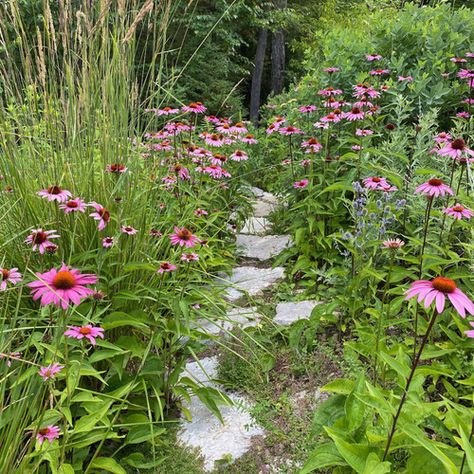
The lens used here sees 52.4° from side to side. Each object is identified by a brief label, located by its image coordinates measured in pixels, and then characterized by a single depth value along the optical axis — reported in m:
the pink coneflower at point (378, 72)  3.13
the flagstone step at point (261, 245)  3.20
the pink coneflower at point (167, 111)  2.70
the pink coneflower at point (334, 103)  3.00
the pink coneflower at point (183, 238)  1.58
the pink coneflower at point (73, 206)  1.46
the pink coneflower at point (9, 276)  1.22
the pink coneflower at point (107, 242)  1.59
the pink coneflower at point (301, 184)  2.85
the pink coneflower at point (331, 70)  3.19
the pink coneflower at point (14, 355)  1.25
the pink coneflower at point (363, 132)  2.57
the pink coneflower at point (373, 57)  3.27
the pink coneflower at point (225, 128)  3.30
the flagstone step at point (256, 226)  3.60
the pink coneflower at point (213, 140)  3.00
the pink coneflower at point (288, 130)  3.06
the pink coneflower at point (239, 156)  3.12
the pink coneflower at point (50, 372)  1.13
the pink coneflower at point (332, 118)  2.77
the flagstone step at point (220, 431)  1.68
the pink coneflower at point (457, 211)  1.79
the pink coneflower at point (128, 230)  1.70
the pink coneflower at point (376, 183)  2.15
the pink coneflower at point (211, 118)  3.41
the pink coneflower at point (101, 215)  1.52
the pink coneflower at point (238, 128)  3.26
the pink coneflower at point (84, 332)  1.29
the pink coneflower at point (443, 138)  2.22
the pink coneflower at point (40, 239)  1.30
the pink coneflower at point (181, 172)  2.41
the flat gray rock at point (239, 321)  2.36
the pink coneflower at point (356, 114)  2.66
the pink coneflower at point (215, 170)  2.72
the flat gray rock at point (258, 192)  4.39
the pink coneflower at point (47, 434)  1.26
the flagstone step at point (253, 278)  2.72
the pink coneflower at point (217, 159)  2.87
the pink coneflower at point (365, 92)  2.69
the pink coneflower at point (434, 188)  1.45
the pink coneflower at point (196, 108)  2.73
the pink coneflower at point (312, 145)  2.79
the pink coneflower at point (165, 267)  1.69
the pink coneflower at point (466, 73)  2.60
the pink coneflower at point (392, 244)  1.52
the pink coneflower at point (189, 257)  1.71
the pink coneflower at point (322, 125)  2.81
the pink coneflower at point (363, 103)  2.69
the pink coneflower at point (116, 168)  1.84
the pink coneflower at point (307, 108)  3.03
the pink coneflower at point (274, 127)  3.31
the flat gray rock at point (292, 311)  2.32
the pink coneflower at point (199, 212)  2.61
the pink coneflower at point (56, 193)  1.50
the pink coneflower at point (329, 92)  3.03
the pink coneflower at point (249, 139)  3.55
